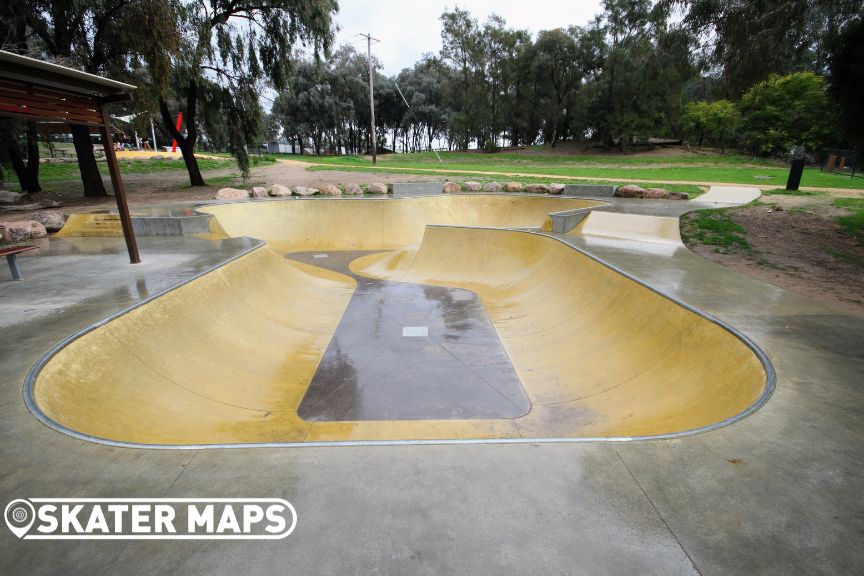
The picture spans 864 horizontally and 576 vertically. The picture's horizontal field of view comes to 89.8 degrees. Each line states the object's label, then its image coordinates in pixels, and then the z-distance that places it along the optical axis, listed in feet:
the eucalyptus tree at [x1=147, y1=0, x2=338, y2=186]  64.85
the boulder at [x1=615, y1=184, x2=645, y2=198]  56.85
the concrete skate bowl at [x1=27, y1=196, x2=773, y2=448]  15.21
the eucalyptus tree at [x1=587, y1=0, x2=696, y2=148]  137.18
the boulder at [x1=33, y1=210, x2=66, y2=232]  42.68
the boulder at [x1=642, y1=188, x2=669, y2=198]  55.81
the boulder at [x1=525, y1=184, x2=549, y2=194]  64.85
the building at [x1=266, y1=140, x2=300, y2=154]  281.74
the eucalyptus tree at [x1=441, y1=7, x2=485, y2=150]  177.99
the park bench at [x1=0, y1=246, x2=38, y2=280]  24.36
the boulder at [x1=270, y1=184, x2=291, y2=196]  67.36
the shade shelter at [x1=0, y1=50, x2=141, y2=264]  20.56
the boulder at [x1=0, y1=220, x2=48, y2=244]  37.80
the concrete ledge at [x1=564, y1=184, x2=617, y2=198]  59.72
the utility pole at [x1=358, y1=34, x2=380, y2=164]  102.34
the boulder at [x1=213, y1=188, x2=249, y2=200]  63.87
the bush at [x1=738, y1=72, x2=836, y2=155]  109.19
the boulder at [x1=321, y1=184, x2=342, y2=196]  69.43
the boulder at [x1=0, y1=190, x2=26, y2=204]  62.59
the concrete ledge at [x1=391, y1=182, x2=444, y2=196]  68.13
